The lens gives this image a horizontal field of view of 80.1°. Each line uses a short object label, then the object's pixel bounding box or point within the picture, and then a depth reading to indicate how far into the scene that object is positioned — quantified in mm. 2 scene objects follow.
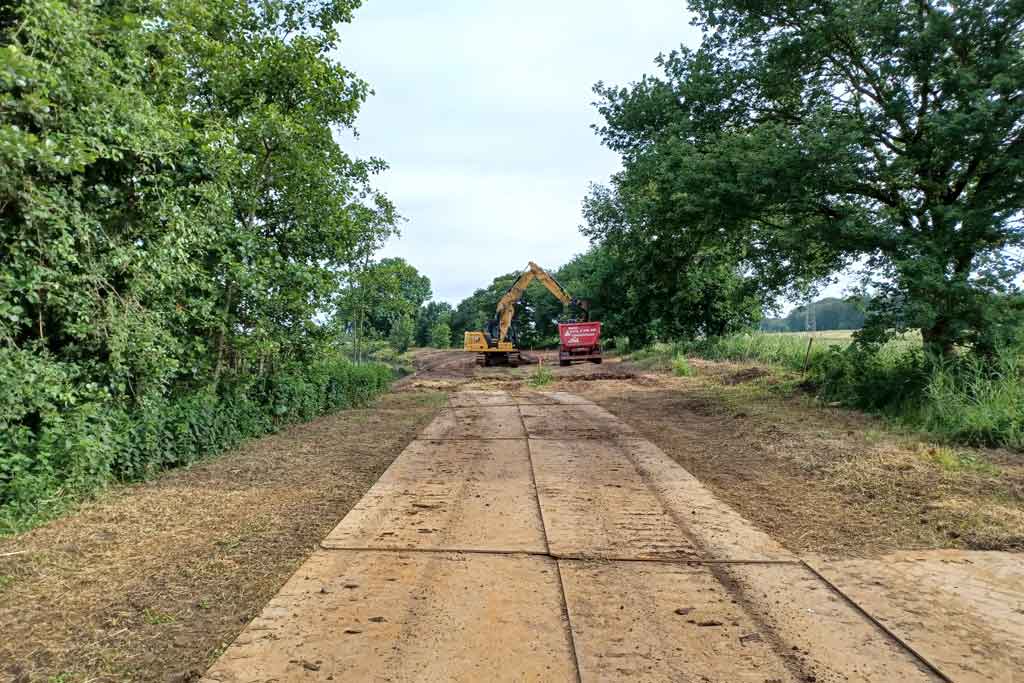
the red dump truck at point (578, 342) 24719
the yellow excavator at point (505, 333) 25766
